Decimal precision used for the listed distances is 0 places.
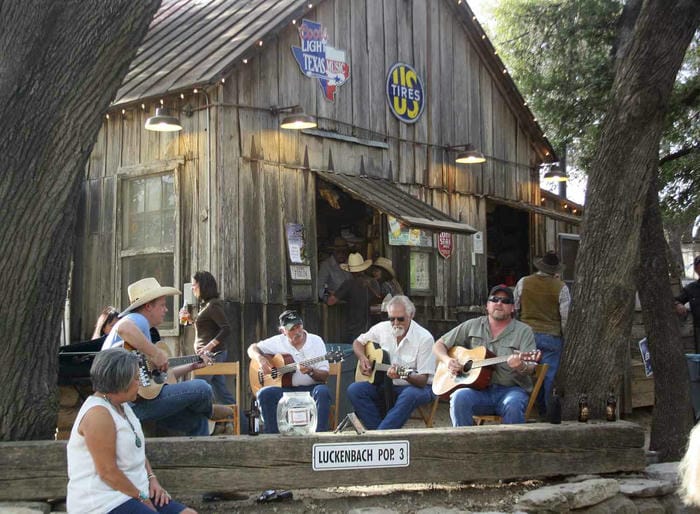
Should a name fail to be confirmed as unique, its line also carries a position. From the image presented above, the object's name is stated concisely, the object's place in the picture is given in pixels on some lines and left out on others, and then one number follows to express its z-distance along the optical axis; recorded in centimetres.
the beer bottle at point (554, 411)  690
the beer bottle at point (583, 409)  709
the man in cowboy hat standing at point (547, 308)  970
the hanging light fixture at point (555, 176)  1443
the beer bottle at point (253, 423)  611
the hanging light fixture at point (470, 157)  1304
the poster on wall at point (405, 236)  1233
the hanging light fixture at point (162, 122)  967
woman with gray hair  461
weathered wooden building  1035
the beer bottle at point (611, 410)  720
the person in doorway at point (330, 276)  1148
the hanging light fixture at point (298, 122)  1010
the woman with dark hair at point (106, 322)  873
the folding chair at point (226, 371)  814
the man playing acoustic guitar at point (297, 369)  753
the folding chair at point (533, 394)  736
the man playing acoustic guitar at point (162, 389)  620
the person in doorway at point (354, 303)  1140
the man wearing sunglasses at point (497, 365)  720
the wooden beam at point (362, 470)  551
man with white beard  743
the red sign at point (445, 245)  1320
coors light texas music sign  1141
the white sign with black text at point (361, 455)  601
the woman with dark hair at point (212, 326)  909
